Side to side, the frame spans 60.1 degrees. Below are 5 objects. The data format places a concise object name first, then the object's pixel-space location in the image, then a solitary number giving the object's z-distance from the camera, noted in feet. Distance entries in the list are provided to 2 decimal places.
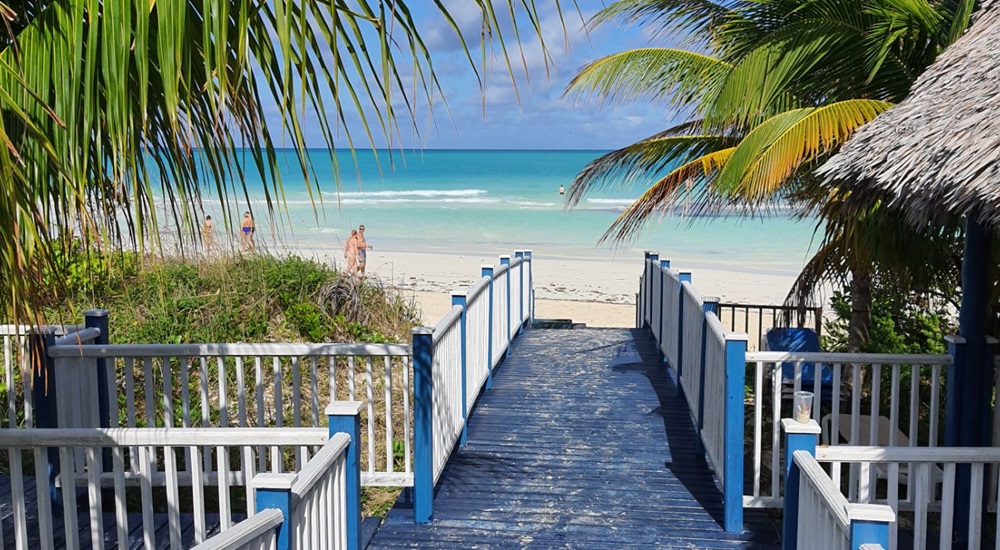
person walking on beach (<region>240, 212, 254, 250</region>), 61.28
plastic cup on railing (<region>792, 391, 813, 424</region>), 11.98
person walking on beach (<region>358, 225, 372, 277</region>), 60.93
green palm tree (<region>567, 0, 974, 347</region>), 20.97
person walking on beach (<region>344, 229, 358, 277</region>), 59.26
